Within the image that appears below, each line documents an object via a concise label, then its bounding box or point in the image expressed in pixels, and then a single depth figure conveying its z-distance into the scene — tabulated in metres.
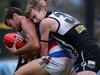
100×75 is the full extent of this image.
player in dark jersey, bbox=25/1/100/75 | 14.19
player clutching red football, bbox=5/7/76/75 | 14.45
